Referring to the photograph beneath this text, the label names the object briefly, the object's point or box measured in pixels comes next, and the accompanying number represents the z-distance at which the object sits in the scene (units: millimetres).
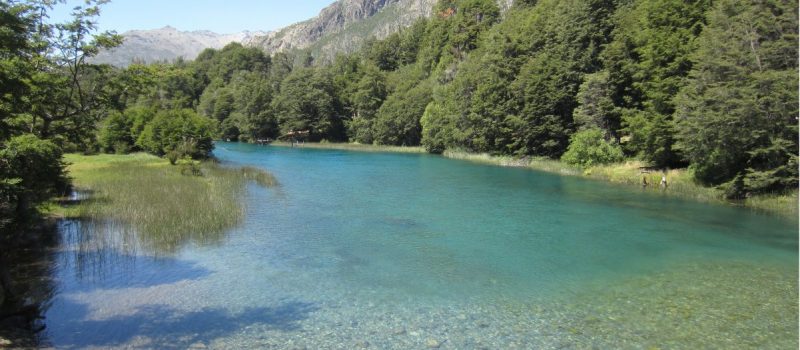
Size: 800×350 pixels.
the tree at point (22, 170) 12831
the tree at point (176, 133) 56125
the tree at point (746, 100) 29547
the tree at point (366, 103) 108500
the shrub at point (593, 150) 49719
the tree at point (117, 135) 60703
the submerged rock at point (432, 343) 11598
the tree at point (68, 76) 14336
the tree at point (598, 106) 52344
